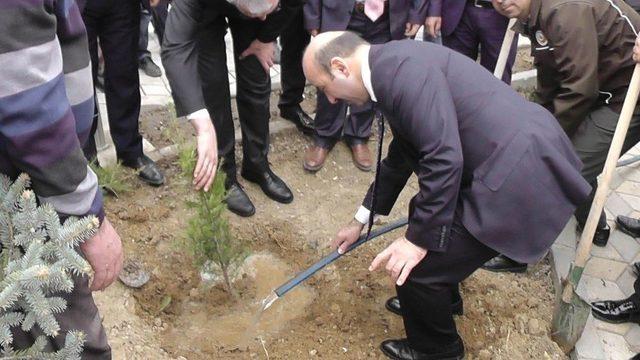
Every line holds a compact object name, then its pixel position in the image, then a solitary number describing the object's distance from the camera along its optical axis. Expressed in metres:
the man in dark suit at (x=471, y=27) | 4.22
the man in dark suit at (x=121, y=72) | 3.51
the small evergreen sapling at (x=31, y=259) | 1.43
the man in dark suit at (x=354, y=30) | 4.08
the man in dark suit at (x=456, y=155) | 2.35
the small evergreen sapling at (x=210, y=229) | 2.92
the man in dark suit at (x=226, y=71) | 3.22
